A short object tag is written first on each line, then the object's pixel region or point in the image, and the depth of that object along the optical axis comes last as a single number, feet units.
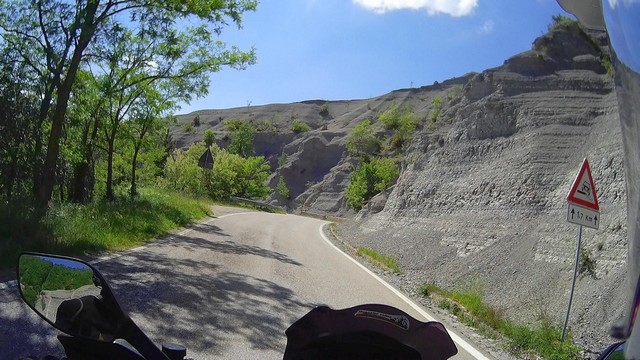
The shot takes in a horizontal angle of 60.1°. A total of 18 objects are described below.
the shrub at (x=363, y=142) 282.15
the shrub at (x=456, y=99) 125.47
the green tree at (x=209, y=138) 409.08
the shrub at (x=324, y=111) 506.48
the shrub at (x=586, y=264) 39.86
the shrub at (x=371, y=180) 188.03
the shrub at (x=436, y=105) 163.40
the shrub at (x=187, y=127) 436.68
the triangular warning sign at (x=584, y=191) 28.91
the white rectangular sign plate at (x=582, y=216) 29.14
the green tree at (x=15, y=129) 61.41
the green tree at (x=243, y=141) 359.25
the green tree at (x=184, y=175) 172.91
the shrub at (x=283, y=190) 298.35
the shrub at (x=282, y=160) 340.88
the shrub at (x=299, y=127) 403.54
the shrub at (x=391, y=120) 311.27
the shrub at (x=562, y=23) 100.42
